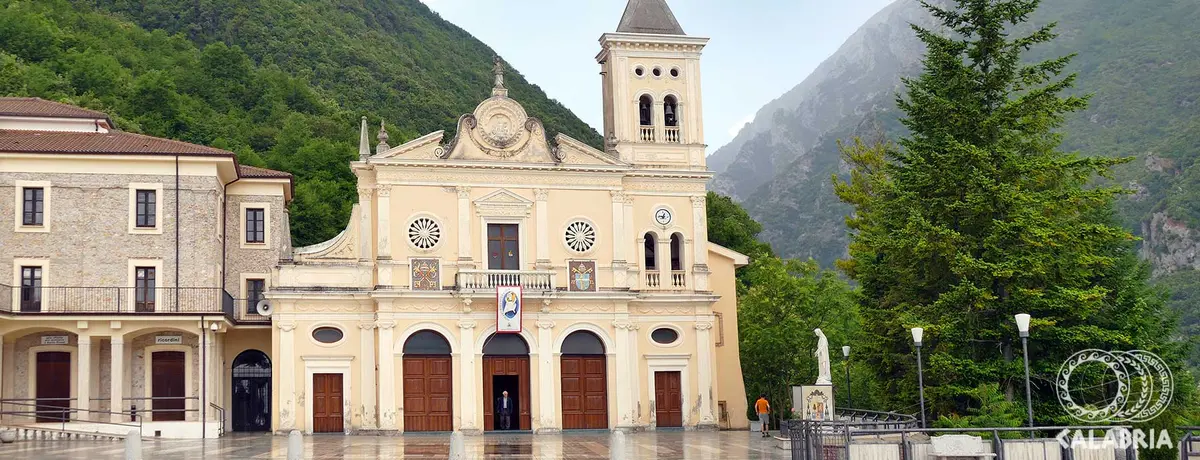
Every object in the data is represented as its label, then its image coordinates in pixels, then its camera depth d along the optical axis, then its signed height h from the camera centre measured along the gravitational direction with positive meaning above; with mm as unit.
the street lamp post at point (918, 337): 27609 +422
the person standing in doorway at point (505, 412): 40688 -1424
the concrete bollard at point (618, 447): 21766 -1441
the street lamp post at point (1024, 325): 25156 +556
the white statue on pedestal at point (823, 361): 32500 -62
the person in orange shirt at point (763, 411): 38188 -1559
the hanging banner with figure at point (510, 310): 39719 +1864
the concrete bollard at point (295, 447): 22078 -1283
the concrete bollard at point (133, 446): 20906 -1123
